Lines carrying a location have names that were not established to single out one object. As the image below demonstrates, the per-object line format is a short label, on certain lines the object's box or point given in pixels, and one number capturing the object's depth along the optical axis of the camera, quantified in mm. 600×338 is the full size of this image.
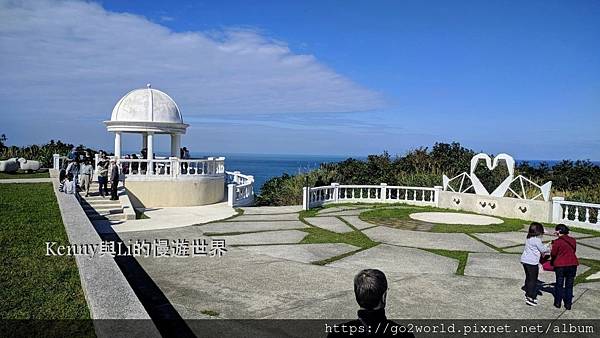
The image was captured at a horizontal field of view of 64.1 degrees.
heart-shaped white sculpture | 16403
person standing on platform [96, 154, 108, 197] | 16172
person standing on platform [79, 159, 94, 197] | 16469
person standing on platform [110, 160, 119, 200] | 15883
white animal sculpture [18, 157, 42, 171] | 25406
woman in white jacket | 6336
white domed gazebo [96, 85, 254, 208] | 17734
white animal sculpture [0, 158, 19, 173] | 24266
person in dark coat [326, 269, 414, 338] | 2586
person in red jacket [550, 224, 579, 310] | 6148
